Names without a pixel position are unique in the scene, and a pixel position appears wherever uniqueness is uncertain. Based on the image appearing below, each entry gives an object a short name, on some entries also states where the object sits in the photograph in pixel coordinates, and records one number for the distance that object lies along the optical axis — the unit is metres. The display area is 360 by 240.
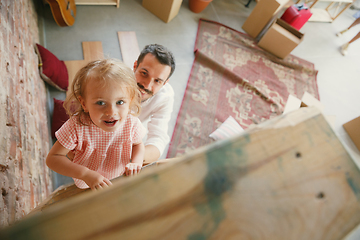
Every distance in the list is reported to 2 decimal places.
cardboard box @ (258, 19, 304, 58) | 2.86
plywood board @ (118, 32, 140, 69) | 2.47
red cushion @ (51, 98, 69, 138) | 1.76
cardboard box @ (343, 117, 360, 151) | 2.51
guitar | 2.16
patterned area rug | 2.33
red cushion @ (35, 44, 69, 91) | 1.81
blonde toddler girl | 0.79
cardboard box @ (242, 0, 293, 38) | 2.94
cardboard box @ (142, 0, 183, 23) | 2.78
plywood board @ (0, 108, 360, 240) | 0.18
